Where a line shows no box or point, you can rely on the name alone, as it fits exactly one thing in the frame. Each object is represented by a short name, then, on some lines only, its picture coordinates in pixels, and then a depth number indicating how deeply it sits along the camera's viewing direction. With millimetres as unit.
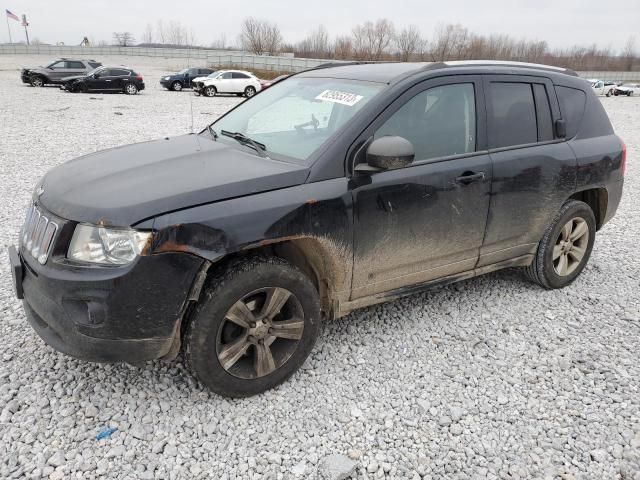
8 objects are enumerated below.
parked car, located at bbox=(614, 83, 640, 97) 43650
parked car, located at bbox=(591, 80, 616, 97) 42719
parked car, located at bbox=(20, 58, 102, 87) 25688
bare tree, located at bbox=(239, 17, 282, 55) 79875
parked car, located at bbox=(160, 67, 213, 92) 28377
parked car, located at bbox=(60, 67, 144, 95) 24000
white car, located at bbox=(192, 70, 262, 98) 26328
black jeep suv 2533
